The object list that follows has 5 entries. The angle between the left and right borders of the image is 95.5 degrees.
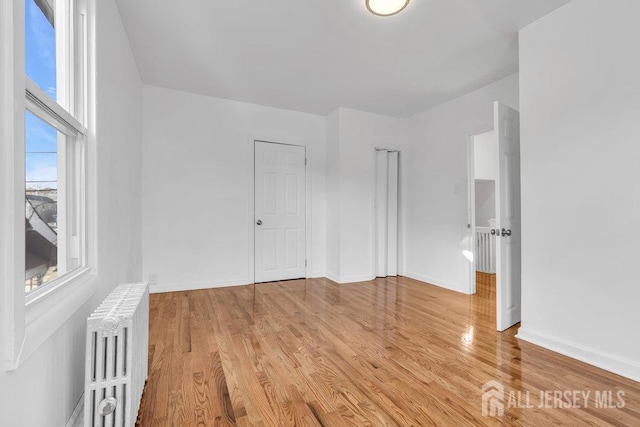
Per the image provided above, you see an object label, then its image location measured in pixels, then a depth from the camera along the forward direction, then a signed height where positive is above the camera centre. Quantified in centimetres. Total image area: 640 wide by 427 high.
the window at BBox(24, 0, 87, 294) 114 +33
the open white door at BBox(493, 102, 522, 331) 263 -3
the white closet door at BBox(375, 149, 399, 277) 480 +2
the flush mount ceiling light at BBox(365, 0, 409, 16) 216 +157
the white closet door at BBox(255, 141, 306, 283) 436 +3
